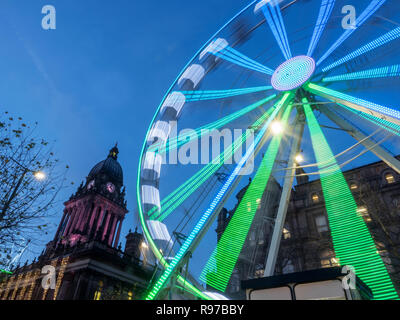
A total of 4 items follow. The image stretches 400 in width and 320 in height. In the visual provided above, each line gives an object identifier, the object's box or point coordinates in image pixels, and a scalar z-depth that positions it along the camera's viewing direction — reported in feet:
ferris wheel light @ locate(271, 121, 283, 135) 41.34
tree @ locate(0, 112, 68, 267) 34.27
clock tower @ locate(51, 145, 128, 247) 188.31
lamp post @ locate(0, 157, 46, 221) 32.99
